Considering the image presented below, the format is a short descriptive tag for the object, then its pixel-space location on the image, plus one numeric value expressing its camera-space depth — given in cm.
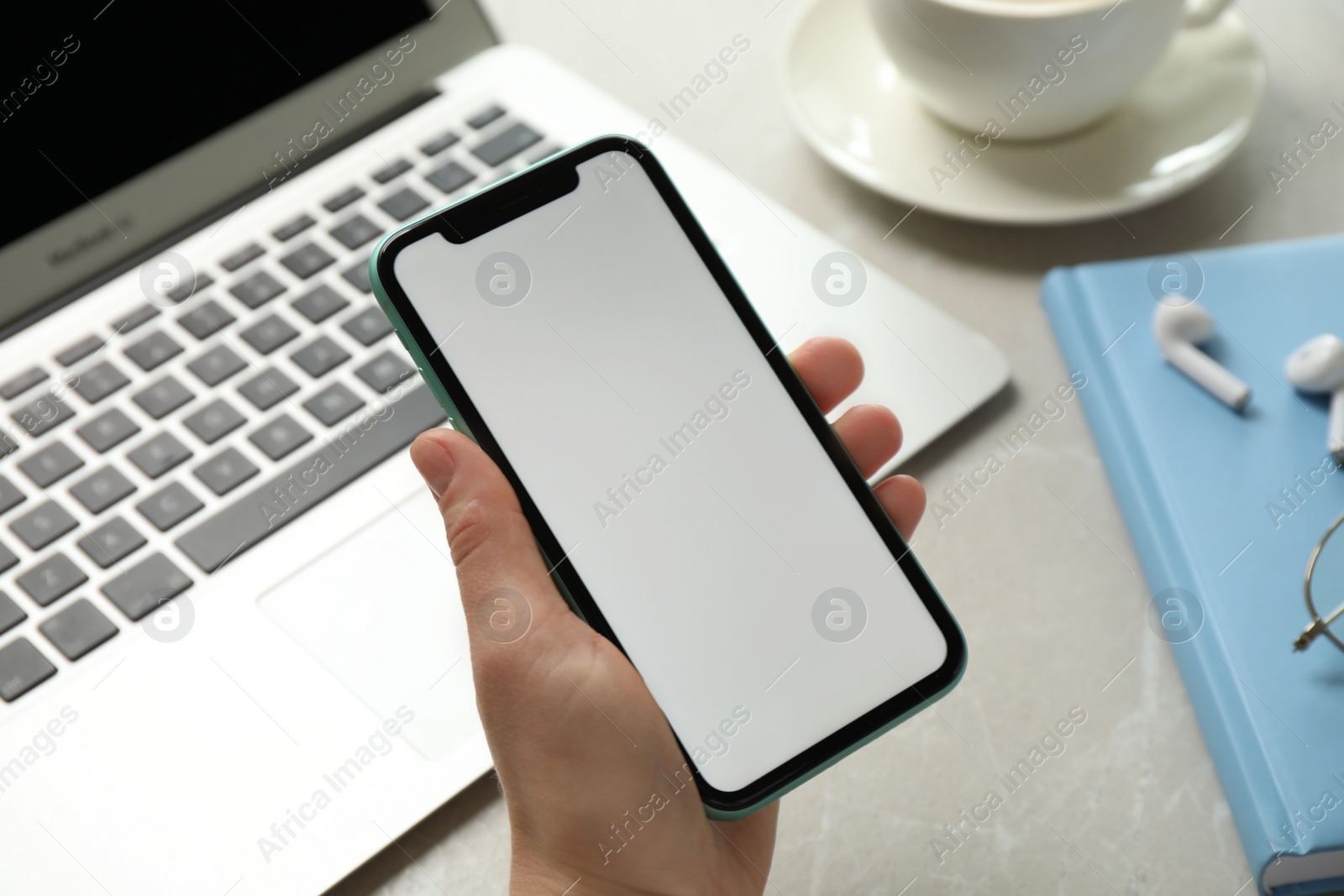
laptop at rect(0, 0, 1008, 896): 39
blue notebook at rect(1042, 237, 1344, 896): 37
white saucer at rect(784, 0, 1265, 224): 53
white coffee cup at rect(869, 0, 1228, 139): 46
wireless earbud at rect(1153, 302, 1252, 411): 46
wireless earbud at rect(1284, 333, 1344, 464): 44
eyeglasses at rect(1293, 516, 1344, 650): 38
